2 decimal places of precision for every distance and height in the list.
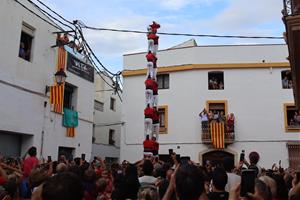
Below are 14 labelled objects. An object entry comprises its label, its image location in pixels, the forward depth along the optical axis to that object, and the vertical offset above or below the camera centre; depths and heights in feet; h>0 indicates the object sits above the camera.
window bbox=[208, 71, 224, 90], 59.59 +12.53
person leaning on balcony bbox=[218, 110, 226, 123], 56.36 +4.93
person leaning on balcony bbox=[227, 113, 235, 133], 56.28 +3.84
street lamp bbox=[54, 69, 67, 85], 39.75 +8.68
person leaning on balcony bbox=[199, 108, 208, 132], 56.89 +4.58
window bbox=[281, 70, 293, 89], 57.59 +12.35
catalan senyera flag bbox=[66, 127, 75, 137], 44.75 +1.81
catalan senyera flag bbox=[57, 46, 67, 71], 43.00 +11.95
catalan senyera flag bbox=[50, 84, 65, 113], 40.99 +6.31
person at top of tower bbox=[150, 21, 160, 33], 40.75 +15.47
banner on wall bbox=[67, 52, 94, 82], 45.37 +11.73
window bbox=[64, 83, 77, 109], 46.39 +7.22
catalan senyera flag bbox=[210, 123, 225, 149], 55.62 +1.82
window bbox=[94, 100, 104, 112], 69.87 +8.83
